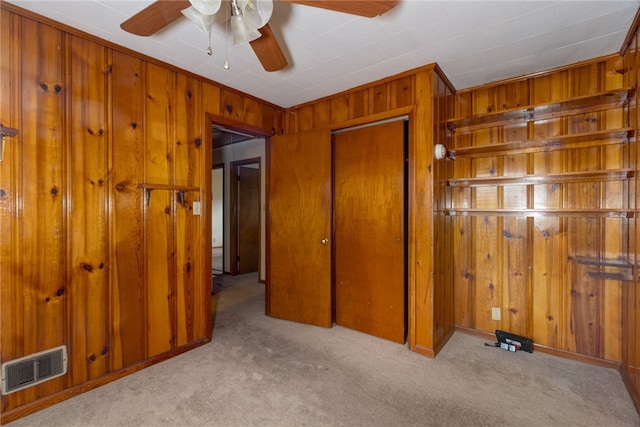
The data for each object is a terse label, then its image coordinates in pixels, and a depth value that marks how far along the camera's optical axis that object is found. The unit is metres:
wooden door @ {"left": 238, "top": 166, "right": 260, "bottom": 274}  5.46
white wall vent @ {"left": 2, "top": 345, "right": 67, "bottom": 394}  1.67
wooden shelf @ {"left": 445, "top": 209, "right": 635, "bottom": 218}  2.15
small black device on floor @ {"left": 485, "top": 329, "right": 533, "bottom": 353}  2.48
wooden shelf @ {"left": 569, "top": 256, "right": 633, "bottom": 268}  2.02
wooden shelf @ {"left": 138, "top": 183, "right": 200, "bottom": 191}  2.22
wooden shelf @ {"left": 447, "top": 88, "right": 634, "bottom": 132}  2.12
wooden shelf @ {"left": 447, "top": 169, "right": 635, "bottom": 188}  2.14
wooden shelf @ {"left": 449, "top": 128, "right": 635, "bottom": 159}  2.10
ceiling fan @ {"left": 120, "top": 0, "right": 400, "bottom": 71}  1.27
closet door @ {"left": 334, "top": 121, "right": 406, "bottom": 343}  2.66
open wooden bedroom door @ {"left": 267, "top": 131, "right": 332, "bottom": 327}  3.01
